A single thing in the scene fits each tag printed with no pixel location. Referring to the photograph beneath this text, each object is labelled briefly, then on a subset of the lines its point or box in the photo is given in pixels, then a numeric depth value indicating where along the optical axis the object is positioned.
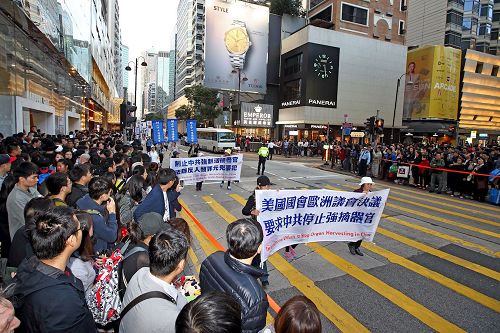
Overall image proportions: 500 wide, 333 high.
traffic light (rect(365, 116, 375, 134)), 20.12
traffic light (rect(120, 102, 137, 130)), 18.11
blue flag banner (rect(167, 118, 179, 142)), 12.91
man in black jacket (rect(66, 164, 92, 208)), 4.99
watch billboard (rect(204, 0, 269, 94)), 39.94
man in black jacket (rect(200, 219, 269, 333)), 2.22
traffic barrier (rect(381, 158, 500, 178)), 12.67
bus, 33.94
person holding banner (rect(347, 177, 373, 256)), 6.34
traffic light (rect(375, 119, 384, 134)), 20.27
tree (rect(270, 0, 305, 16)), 51.38
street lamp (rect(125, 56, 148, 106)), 21.80
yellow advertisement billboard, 46.81
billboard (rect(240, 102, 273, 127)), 39.53
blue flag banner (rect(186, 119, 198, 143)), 12.91
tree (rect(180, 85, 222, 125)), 52.47
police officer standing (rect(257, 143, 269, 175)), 16.86
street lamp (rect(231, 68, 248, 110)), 39.99
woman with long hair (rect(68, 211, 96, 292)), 2.74
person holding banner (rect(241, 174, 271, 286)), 5.47
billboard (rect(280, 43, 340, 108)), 41.03
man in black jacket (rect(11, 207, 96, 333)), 1.91
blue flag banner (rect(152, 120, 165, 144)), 12.89
